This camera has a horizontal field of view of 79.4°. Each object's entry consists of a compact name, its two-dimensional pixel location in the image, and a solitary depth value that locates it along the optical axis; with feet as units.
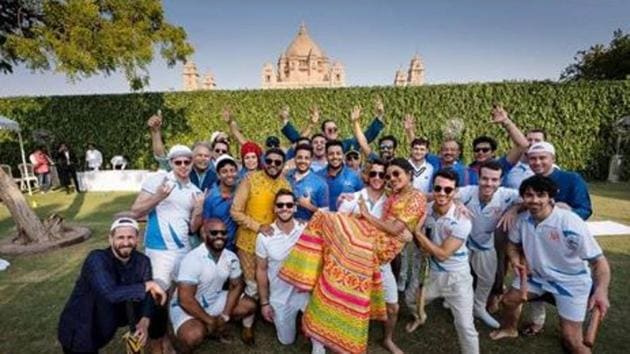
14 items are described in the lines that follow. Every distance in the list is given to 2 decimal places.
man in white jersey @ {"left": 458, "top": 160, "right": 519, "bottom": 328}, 13.30
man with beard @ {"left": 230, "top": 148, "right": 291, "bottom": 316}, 13.39
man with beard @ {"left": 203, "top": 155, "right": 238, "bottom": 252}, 14.08
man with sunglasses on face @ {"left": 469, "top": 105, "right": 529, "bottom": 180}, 15.34
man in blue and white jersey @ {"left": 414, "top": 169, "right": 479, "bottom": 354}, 11.53
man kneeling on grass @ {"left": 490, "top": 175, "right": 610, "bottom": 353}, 10.93
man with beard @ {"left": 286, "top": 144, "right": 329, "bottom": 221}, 14.34
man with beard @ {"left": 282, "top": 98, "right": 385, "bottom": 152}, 20.83
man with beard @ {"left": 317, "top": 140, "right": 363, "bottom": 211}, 15.97
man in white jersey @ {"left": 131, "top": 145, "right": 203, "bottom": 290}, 12.76
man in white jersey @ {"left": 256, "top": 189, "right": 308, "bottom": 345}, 13.20
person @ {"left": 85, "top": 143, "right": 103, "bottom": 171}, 49.87
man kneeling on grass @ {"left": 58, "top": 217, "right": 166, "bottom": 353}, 9.52
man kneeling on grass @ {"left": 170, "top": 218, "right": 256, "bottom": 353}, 12.41
